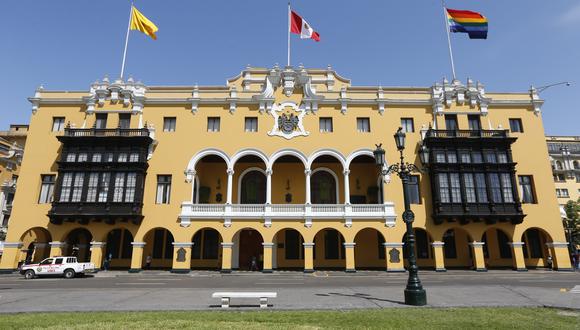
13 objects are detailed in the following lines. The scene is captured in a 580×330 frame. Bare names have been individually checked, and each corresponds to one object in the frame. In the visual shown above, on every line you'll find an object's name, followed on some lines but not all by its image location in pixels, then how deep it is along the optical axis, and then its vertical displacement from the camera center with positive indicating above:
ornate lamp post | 11.62 -0.08
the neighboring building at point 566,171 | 58.66 +12.55
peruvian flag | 29.59 +18.85
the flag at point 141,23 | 29.94 +19.38
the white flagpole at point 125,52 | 30.64 +17.51
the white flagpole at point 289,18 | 31.58 +21.04
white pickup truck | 23.86 -1.89
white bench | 10.99 -1.74
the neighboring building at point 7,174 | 43.38 +9.07
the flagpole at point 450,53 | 31.37 +17.65
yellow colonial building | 27.58 +5.79
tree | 45.81 +3.05
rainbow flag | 27.42 +17.99
